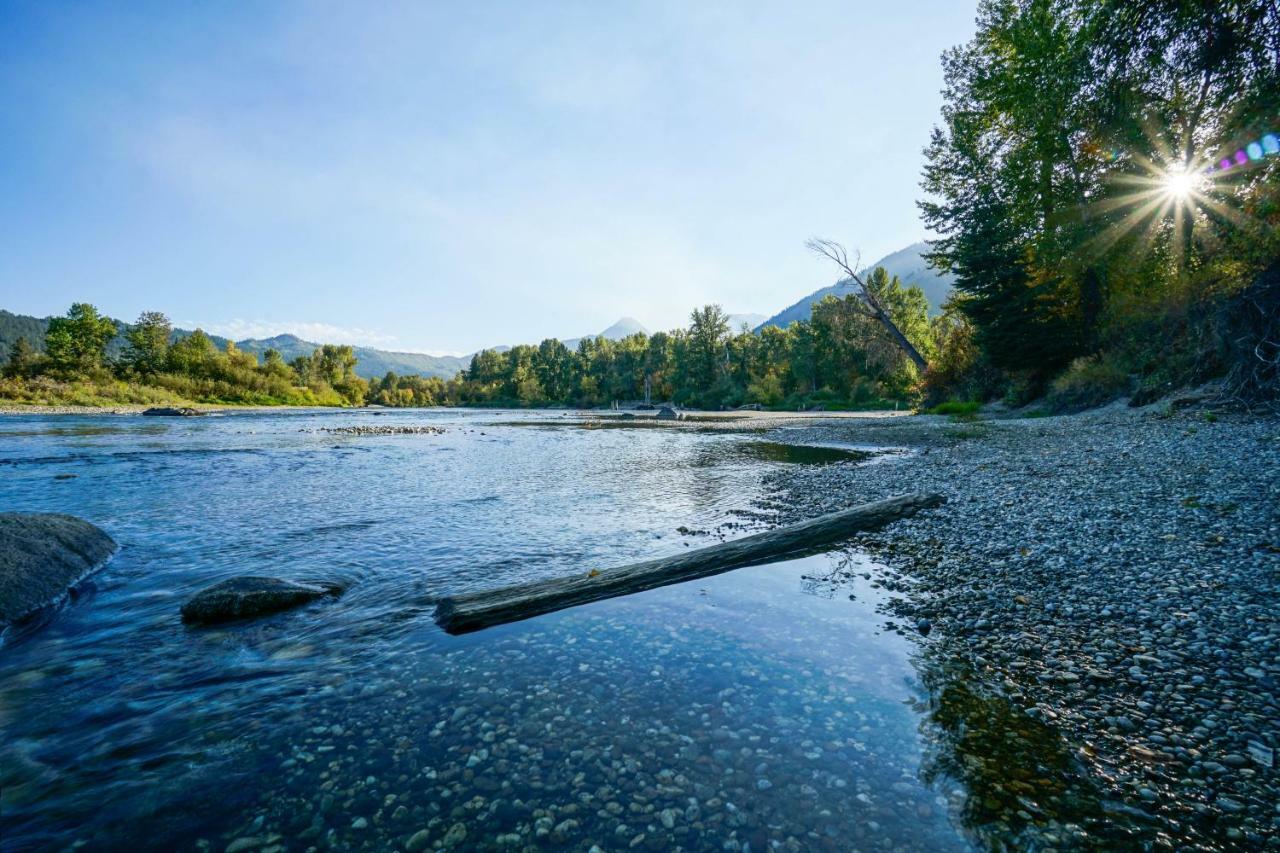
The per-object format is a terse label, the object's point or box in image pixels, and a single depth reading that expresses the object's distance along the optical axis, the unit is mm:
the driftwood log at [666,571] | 7227
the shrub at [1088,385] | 25969
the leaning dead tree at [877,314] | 42000
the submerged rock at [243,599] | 7348
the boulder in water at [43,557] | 7586
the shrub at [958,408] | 37997
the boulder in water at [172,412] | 70688
